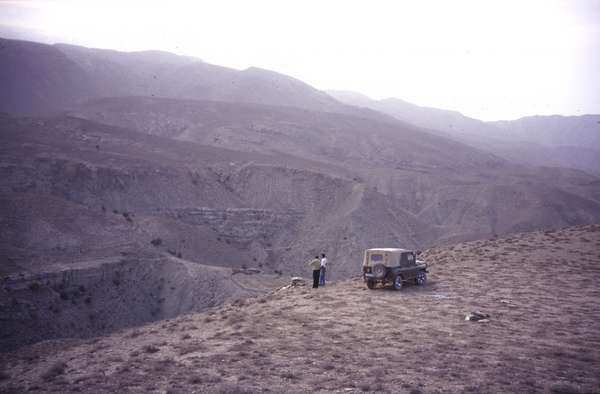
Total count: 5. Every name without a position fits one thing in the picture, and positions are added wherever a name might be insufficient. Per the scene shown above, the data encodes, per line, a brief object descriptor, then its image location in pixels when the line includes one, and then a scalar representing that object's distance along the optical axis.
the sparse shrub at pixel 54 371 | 12.88
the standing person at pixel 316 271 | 22.92
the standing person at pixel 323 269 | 23.69
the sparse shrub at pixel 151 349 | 14.43
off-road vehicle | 21.08
